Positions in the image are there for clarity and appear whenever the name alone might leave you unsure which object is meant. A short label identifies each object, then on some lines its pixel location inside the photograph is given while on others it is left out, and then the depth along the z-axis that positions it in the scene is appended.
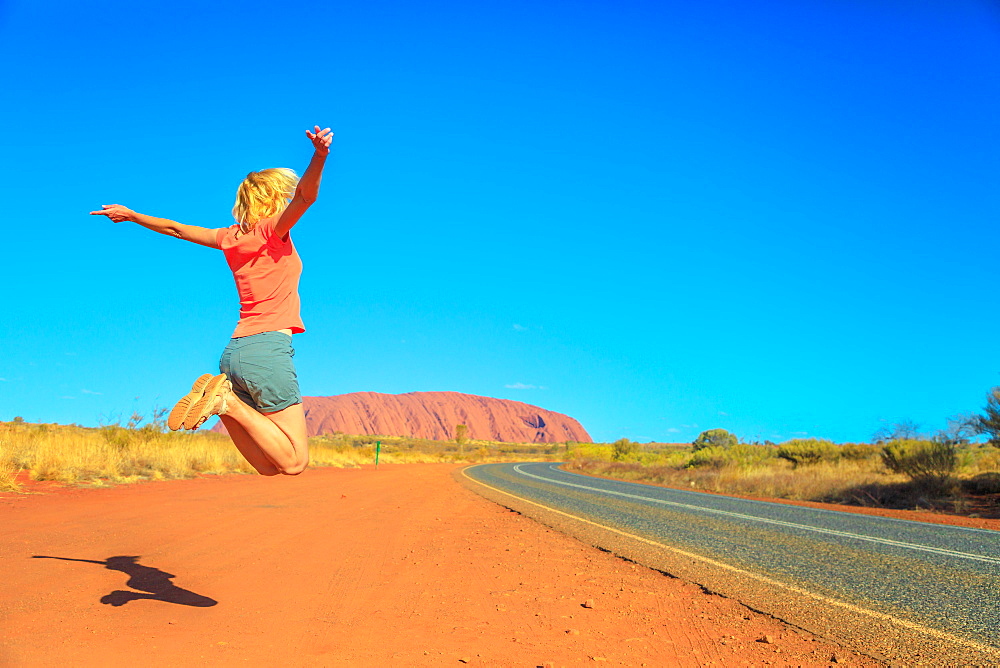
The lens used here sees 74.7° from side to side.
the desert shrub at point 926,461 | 19.81
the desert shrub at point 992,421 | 20.43
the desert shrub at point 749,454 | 32.24
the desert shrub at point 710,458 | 34.44
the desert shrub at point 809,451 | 31.65
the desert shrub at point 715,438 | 57.41
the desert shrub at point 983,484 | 19.53
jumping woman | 3.69
